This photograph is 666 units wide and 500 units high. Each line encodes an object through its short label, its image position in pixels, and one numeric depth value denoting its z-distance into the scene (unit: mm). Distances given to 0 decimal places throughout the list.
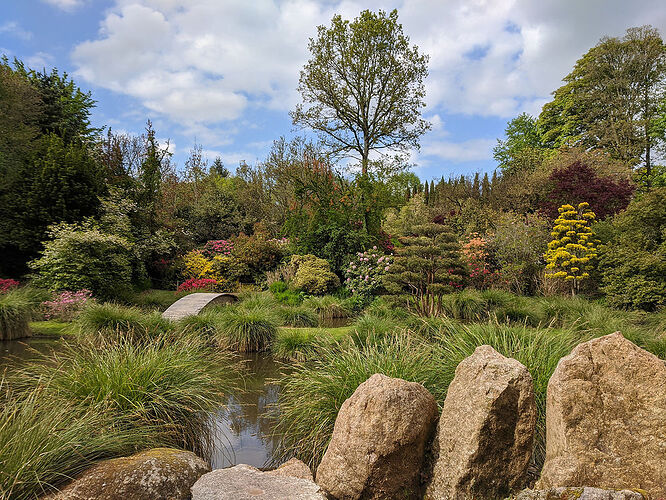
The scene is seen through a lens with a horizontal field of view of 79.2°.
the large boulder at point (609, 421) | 2469
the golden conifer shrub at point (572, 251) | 12305
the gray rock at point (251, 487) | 2516
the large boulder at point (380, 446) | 2719
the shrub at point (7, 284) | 11625
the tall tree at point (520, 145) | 27266
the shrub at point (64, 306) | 10414
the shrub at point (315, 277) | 14539
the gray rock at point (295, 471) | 3066
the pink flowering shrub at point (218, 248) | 18567
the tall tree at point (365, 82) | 19297
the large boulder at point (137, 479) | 2398
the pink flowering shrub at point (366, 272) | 13977
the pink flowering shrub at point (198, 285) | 16203
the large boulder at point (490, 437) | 2592
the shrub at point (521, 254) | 14232
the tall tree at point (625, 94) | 23016
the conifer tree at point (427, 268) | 9758
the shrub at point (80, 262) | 12008
